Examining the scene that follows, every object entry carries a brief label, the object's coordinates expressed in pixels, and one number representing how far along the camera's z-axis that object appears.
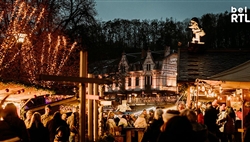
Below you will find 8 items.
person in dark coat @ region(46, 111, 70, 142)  11.73
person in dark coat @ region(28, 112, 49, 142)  10.13
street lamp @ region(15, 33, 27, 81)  17.19
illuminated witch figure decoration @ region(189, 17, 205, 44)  21.94
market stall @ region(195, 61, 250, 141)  12.34
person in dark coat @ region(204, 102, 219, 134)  13.69
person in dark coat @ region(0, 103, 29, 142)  8.36
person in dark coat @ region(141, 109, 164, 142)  9.71
